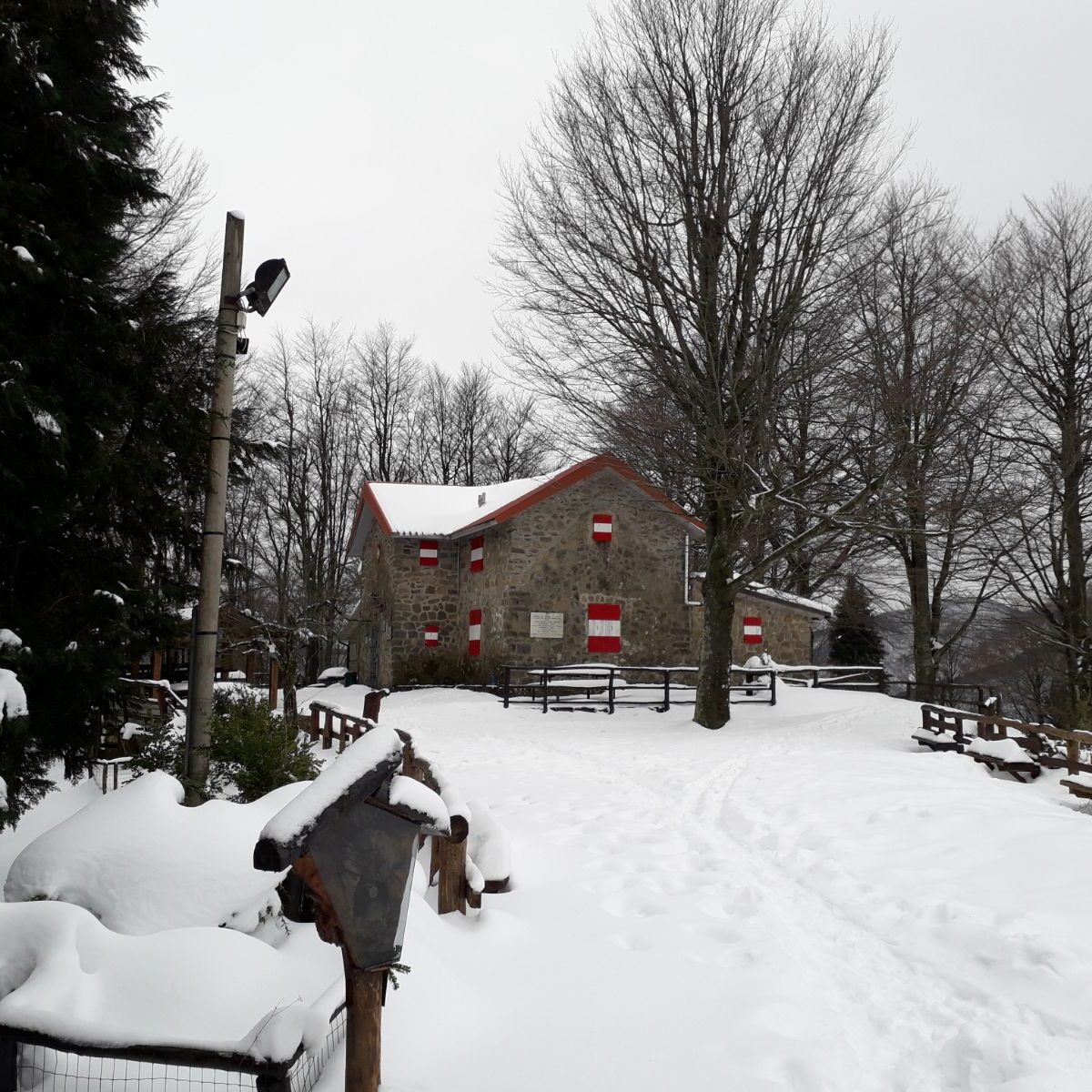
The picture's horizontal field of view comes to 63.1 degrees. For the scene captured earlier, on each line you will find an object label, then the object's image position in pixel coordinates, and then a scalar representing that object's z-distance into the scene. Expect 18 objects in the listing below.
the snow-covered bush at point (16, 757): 4.66
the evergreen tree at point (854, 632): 28.70
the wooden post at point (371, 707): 11.02
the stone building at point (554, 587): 20.89
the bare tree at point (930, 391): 13.88
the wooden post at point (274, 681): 14.39
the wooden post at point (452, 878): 4.82
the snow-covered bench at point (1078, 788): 9.85
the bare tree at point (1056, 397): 19.92
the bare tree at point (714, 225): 14.37
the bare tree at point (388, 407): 37.47
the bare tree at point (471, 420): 39.69
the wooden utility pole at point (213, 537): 6.20
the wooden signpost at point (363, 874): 2.54
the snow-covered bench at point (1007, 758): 11.56
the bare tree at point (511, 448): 38.72
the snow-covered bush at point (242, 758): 7.10
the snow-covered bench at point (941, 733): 13.09
